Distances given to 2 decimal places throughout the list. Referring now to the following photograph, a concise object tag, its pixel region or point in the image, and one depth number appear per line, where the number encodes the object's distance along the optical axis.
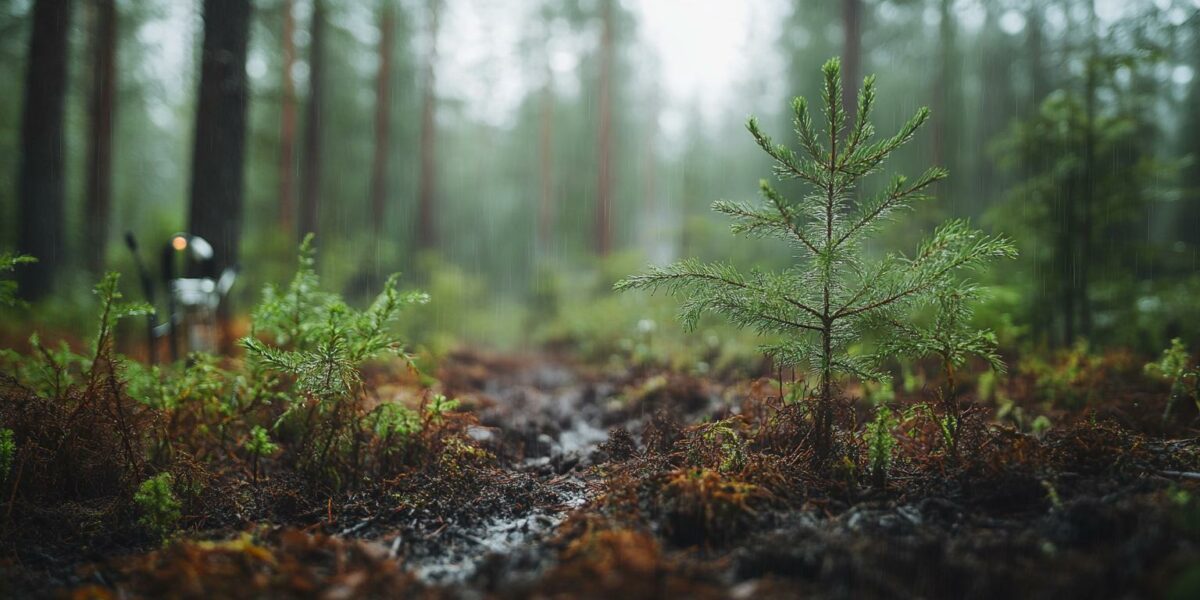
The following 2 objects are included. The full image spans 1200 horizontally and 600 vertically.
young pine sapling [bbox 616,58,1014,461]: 2.79
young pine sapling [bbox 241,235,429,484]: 2.97
